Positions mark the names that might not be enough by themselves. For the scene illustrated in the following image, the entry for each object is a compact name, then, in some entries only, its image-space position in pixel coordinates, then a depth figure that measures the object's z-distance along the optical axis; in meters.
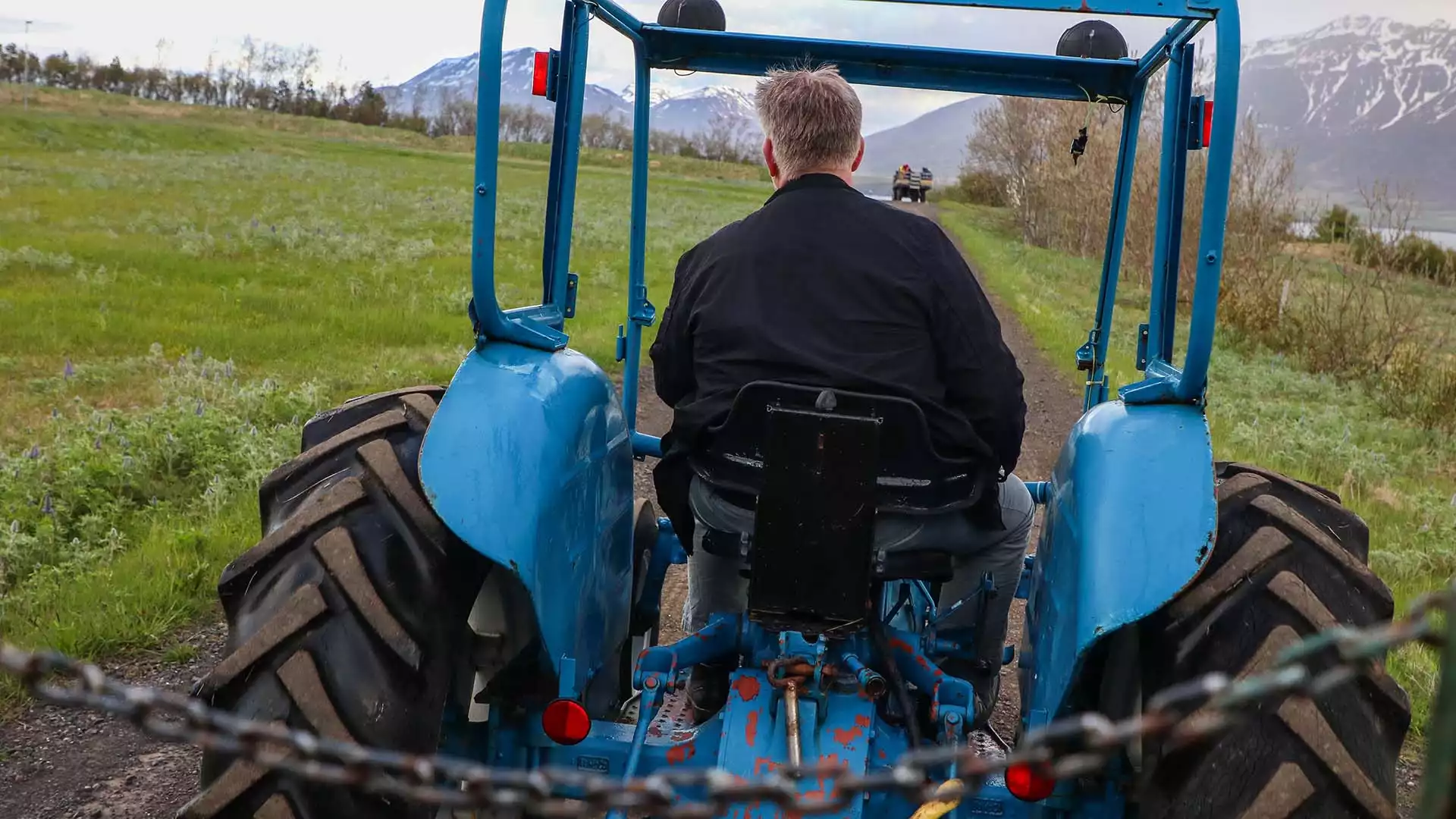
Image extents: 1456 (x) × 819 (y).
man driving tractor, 2.51
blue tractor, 2.15
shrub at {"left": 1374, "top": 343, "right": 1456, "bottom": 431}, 10.77
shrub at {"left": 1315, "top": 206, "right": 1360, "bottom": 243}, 13.02
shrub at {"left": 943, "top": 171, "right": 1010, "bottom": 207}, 50.56
